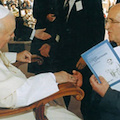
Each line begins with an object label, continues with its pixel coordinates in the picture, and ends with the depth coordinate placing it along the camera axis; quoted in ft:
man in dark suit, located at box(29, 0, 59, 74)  8.16
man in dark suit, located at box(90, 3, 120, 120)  4.05
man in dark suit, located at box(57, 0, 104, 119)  6.98
